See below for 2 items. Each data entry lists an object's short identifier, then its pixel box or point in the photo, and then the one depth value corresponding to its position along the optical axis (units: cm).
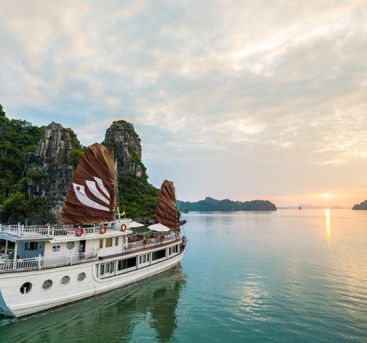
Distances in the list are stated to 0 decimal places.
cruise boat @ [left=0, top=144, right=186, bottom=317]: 1664
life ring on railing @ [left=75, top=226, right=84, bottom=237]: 2023
